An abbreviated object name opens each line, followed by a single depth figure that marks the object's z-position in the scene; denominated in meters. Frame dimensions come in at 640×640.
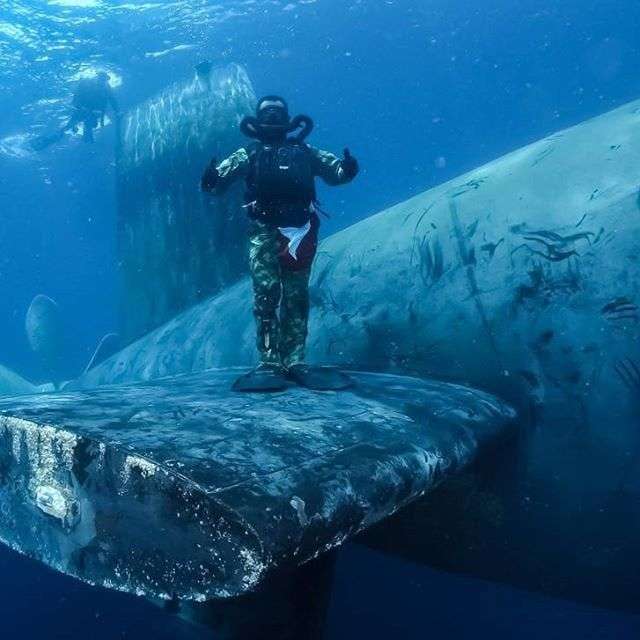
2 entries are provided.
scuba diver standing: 4.14
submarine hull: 3.30
